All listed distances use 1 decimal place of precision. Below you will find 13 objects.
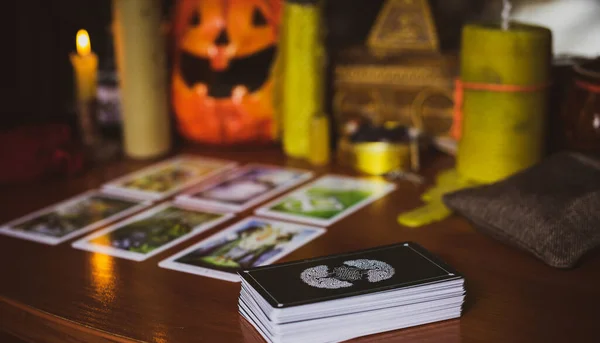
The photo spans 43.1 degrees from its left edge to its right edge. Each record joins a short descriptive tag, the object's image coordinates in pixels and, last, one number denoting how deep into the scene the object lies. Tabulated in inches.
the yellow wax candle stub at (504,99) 51.1
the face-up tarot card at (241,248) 42.4
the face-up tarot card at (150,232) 45.8
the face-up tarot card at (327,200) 50.0
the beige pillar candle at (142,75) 61.4
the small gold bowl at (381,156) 57.2
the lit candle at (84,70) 59.9
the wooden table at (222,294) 35.2
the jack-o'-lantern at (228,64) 62.0
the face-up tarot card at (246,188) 53.2
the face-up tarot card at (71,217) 49.0
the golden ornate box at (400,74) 59.8
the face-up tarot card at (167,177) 56.2
